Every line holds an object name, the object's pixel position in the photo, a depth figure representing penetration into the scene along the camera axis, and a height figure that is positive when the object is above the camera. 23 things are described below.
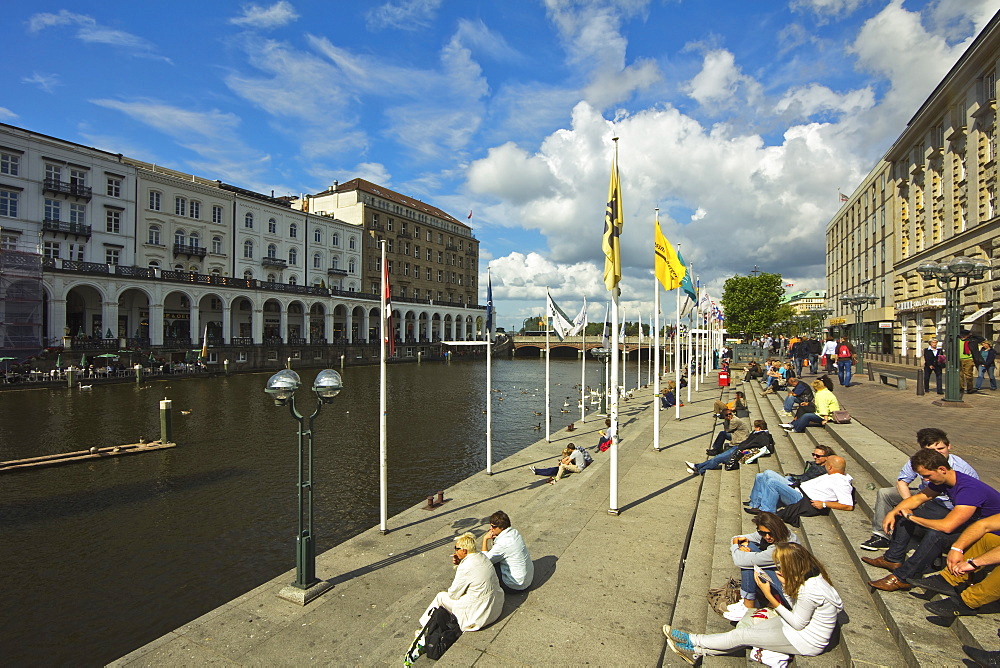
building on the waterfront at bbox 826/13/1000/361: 25.38 +8.97
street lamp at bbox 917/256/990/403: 14.63 +1.07
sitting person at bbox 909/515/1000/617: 4.13 -2.01
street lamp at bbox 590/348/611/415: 21.54 -0.77
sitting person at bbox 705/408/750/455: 12.30 -2.51
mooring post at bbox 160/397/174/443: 18.88 -3.12
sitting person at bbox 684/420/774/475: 11.07 -2.37
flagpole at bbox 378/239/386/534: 9.10 -2.14
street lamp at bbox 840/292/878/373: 29.76 +2.36
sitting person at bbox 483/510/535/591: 6.02 -2.68
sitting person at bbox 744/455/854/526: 7.17 -2.31
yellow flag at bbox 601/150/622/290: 9.18 +1.89
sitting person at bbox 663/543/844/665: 4.35 -2.45
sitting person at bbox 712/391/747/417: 16.01 -2.33
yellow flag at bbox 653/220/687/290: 12.73 +2.03
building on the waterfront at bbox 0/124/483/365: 40.59 +8.53
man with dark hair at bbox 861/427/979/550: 5.11 -1.72
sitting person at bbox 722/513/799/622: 5.13 -2.45
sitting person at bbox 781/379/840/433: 12.66 -1.81
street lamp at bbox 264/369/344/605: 6.64 -2.75
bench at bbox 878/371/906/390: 19.63 -1.71
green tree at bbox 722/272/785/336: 74.12 +5.40
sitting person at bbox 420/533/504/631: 5.32 -2.76
